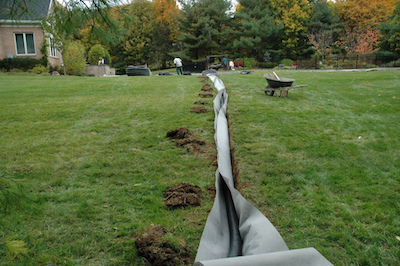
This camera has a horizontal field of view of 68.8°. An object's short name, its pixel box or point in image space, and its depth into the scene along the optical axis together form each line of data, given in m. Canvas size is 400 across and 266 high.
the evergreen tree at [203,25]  34.75
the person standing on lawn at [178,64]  19.02
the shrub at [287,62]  31.02
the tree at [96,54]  32.50
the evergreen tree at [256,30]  32.69
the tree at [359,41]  29.94
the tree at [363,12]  31.44
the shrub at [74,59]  22.66
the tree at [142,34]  40.72
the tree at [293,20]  32.84
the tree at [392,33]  26.14
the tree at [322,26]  30.89
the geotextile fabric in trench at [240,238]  1.61
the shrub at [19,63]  21.19
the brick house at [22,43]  22.06
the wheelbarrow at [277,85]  7.82
